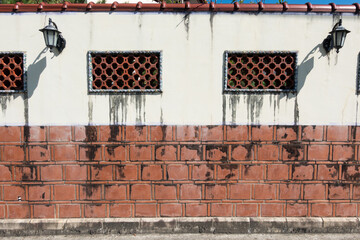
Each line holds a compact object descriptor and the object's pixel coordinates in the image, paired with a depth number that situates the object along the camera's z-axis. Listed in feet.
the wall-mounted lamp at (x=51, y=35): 9.39
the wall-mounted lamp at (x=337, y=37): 9.57
